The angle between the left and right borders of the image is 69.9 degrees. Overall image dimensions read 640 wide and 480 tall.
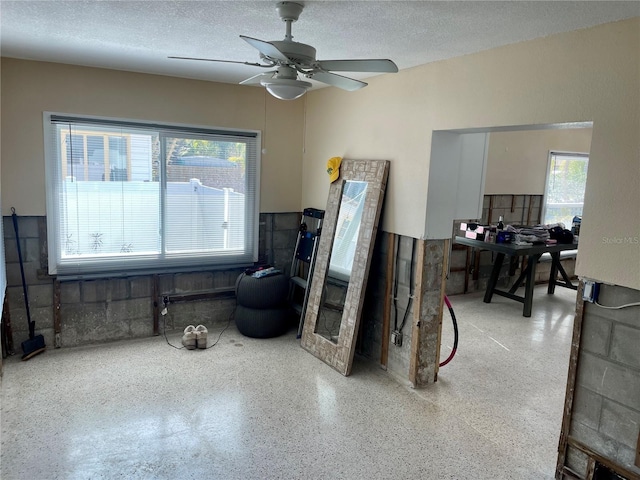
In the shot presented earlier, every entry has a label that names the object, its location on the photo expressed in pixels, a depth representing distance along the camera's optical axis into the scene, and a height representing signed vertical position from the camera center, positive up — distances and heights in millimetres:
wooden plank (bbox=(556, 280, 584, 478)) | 2531 -1058
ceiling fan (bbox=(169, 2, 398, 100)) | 2190 +605
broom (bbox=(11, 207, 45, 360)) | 3977 -1495
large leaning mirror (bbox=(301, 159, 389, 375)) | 3967 -699
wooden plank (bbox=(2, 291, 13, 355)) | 3990 -1371
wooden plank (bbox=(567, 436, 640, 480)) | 2369 -1407
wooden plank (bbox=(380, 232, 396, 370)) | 3919 -1005
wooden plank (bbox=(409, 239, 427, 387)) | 3602 -998
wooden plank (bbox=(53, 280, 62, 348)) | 4219 -1325
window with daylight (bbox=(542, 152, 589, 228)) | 7527 +159
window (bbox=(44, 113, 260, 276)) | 4133 -188
